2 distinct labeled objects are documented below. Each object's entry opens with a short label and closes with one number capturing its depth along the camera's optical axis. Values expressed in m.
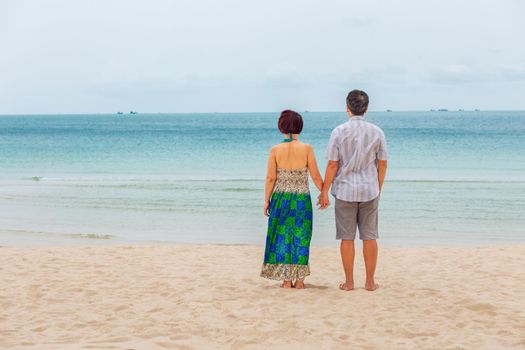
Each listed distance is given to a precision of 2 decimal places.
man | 5.47
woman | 5.68
